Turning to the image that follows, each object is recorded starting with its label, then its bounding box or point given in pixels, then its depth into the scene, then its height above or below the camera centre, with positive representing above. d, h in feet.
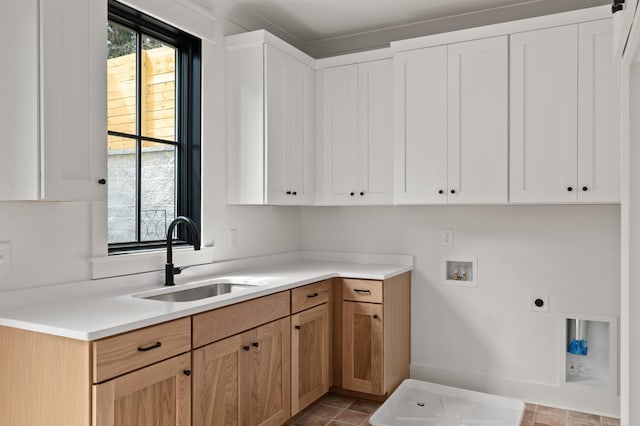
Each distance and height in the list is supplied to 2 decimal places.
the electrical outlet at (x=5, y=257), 6.49 -0.62
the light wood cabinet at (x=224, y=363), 5.58 -2.18
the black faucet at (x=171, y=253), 8.25 -0.73
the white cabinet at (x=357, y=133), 11.00 +1.77
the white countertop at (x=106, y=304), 5.63 -1.28
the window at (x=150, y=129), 8.44 +1.51
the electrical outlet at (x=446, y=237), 11.18 -0.59
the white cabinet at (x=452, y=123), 9.66 +1.78
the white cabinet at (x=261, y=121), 10.03 +1.86
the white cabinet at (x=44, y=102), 5.89 +1.32
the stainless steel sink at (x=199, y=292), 8.18 -1.44
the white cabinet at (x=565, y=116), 8.80 +1.75
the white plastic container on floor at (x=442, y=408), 9.47 -3.97
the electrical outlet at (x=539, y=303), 10.27 -1.91
